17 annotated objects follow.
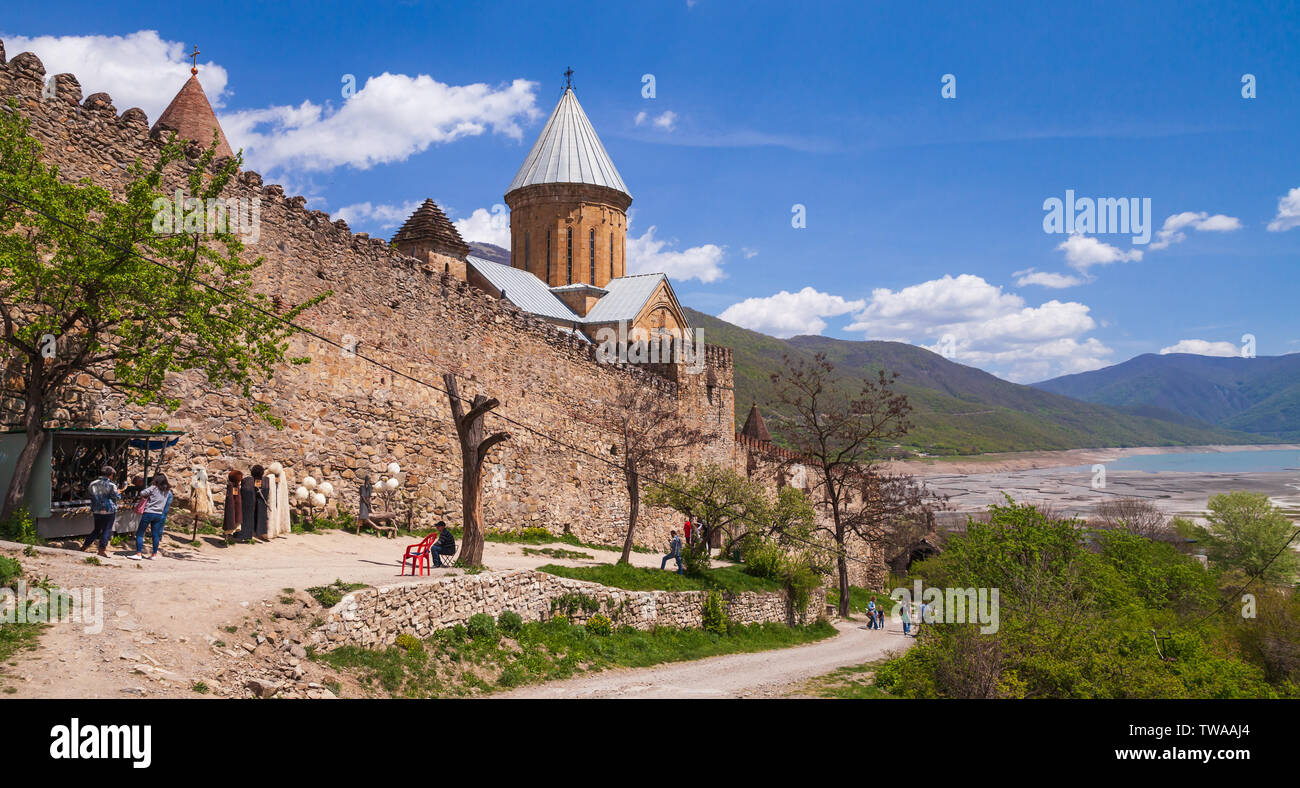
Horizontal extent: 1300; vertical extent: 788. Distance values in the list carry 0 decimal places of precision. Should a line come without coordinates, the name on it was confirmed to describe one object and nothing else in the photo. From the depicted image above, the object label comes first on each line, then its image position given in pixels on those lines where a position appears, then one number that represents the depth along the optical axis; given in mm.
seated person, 14875
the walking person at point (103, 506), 10703
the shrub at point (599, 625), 16453
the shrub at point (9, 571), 8773
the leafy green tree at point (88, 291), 10727
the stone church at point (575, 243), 39156
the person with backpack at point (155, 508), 11211
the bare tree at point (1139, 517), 47062
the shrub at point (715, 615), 20750
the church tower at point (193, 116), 24516
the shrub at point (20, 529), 10594
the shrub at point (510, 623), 14211
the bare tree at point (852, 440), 30234
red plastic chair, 13527
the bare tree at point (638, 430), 23094
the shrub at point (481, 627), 13336
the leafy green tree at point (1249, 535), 41625
